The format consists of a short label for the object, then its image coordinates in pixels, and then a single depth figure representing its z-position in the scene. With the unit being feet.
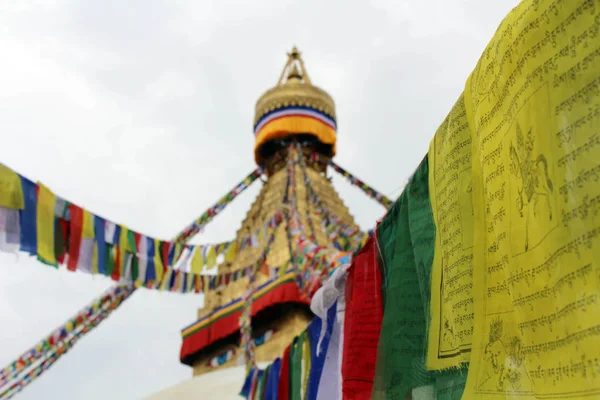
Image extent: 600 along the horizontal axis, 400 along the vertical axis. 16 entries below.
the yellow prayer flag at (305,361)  12.25
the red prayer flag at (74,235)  18.65
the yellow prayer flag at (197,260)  27.09
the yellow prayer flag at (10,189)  15.60
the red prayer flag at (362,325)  7.45
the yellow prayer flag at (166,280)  25.78
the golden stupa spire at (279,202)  35.83
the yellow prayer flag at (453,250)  5.39
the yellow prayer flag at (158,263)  23.28
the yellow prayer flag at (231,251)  29.17
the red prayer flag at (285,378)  13.88
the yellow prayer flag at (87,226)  19.03
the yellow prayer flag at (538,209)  3.67
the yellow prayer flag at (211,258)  28.04
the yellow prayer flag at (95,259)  19.74
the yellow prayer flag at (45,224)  16.99
